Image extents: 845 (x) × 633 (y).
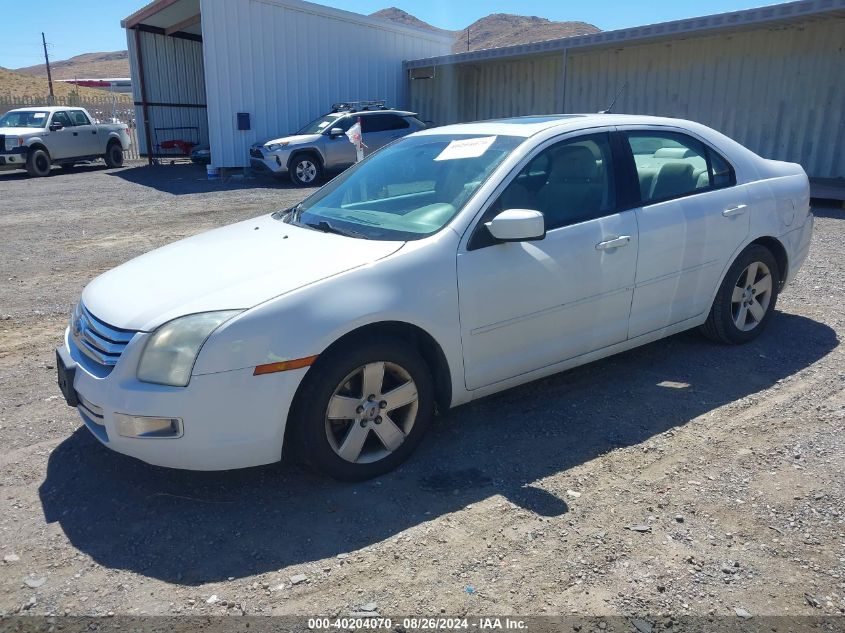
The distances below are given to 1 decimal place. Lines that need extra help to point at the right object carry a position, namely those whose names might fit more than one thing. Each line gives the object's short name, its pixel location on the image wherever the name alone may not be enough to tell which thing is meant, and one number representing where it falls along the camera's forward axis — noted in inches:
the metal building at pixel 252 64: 713.0
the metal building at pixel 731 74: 475.2
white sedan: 122.0
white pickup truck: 751.1
